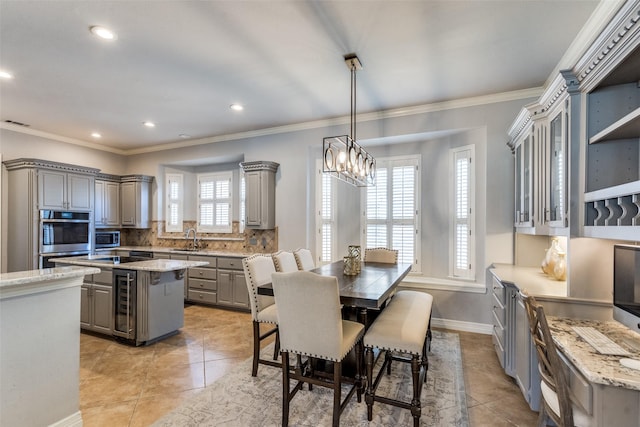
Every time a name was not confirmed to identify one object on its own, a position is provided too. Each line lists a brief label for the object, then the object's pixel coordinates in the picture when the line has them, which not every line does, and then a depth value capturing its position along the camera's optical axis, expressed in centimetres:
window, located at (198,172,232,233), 618
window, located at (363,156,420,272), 450
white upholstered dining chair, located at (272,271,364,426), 200
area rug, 217
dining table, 216
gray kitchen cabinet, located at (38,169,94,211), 480
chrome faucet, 593
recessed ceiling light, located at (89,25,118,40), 245
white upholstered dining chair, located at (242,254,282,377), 281
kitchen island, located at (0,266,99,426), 176
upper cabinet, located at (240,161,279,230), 499
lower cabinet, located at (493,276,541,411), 221
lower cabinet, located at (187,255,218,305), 505
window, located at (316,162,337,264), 497
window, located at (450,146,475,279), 408
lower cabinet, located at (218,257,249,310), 482
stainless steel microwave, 573
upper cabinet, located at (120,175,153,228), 615
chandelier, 277
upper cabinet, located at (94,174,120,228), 588
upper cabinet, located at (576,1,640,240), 160
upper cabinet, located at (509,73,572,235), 218
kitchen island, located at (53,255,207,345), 347
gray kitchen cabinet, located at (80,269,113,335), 363
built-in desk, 128
